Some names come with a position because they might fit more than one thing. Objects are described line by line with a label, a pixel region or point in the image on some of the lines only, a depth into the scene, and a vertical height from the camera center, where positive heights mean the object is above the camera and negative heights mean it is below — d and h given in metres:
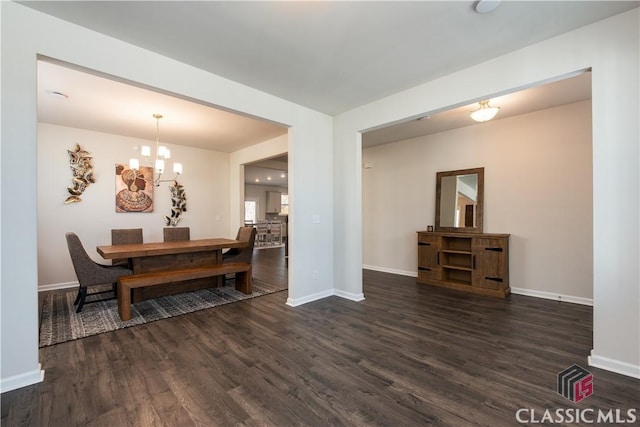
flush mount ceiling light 3.56 +1.30
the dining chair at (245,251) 4.70 -0.66
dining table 3.61 -0.66
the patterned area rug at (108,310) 2.90 -1.25
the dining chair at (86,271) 3.30 -0.72
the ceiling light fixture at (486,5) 1.94 +1.48
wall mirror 4.64 +0.21
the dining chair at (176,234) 5.05 -0.39
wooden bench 3.24 -0.86
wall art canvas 5.23 +0.48
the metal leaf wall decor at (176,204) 5.89 +0.20
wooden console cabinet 4.12 -0.81
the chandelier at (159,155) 3.99 +0.85
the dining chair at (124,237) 4.50 -0.41
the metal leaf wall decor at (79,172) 4.75 +0.73
